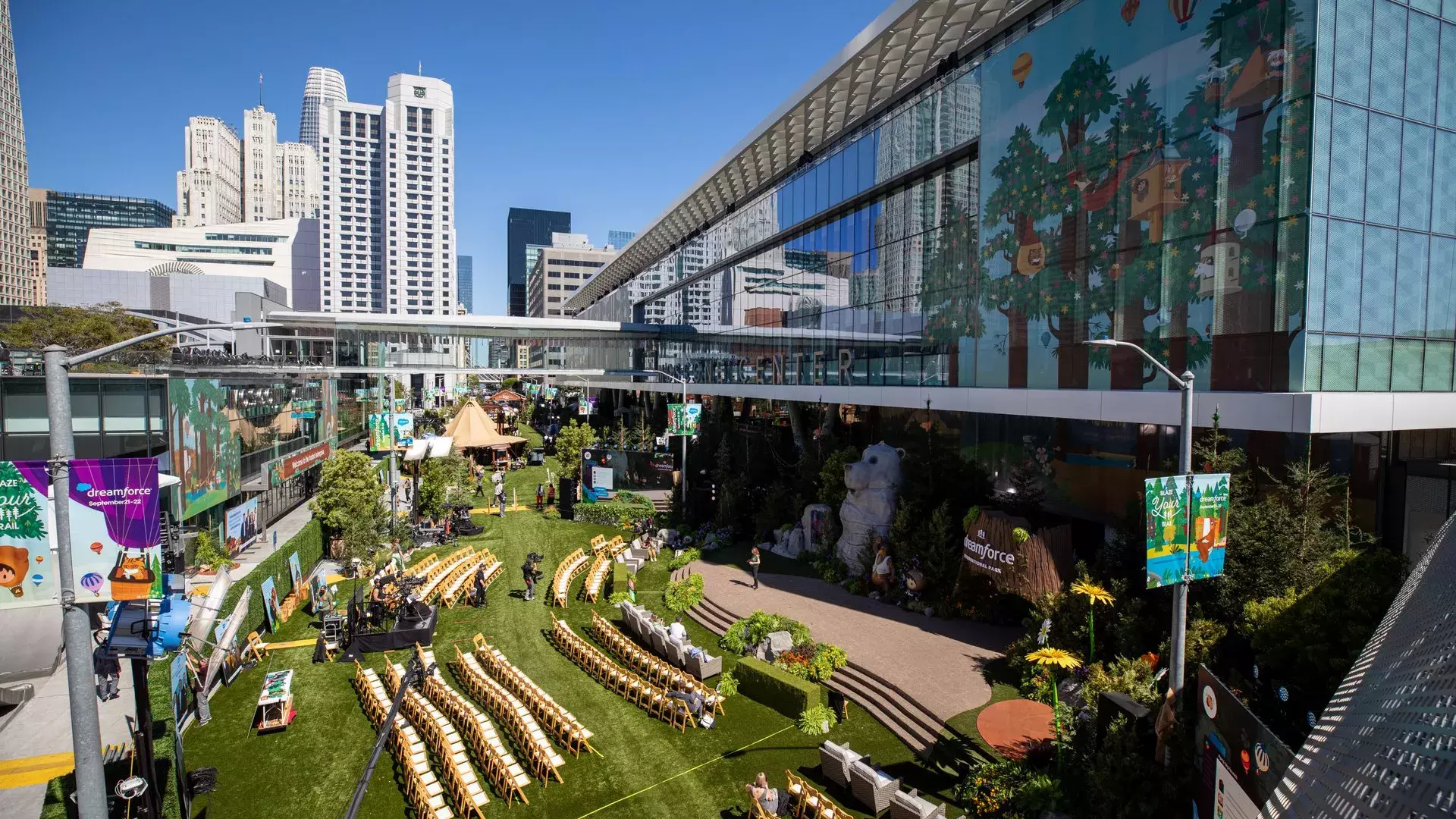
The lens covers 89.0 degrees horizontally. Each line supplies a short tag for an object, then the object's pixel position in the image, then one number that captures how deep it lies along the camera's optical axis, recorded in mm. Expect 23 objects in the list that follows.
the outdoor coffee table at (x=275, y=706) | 14562
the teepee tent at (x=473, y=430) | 44156
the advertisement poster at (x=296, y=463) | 31916
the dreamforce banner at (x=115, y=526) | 7879
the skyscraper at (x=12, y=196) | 116312
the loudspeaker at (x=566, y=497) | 35438
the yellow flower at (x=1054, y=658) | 12227
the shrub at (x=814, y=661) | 16719
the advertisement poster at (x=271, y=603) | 19781
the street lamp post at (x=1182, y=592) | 10195
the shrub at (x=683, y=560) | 26609
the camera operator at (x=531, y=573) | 23094
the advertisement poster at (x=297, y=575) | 22172
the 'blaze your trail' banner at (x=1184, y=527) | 9844
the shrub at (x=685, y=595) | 22312
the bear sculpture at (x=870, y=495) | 23188
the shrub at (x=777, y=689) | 15070
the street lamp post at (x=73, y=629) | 7508
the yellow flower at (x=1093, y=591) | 13477
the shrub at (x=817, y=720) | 14523
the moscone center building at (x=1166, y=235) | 13984
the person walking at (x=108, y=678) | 14680
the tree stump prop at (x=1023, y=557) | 16266
